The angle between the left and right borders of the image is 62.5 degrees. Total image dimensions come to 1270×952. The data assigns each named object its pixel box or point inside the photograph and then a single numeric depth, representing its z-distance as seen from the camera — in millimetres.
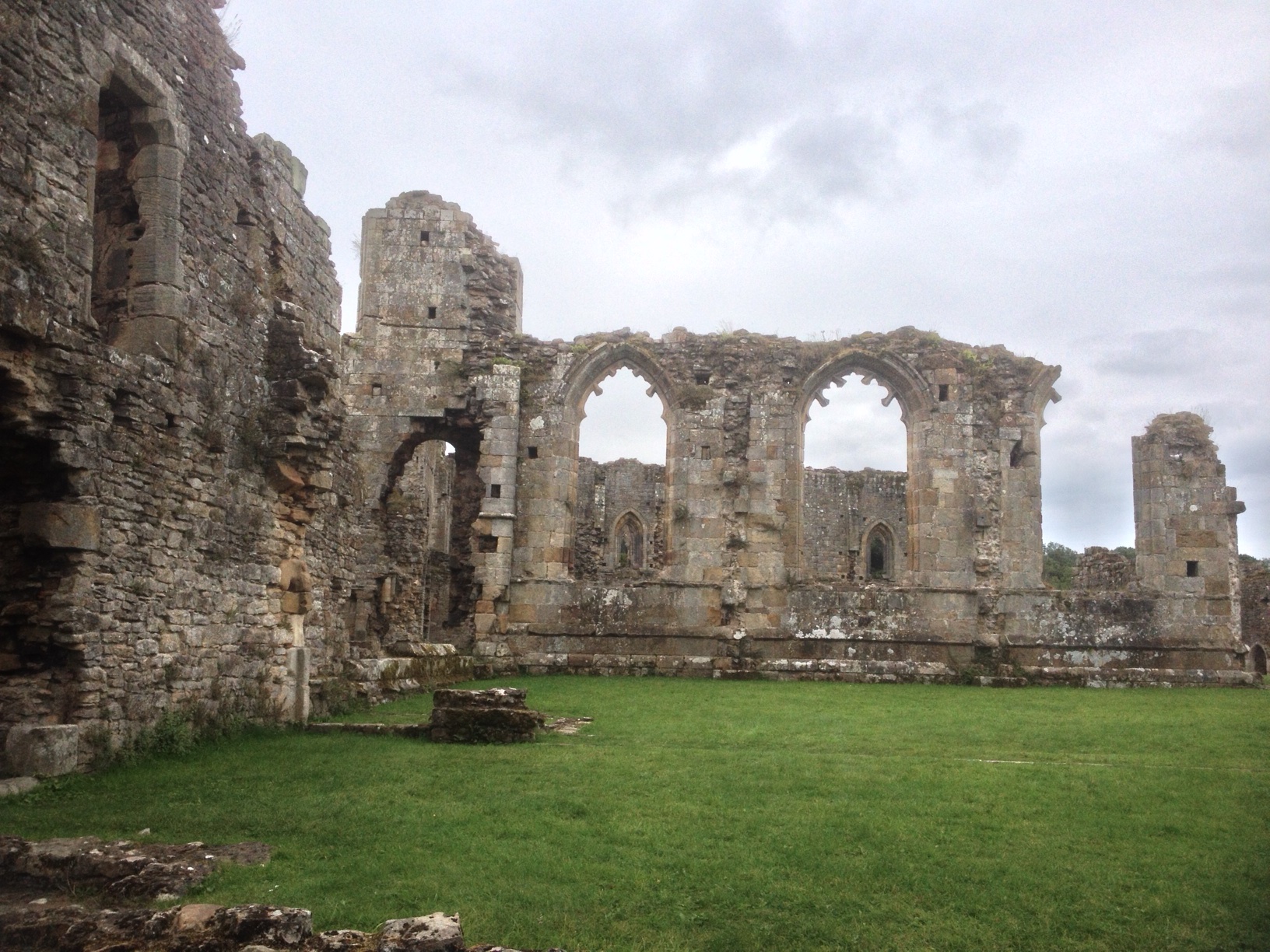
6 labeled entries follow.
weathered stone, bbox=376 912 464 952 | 4105
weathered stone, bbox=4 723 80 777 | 7449
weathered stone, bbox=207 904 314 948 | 4191
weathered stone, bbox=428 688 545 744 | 9883
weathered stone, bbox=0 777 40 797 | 7043
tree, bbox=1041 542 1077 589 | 38469
